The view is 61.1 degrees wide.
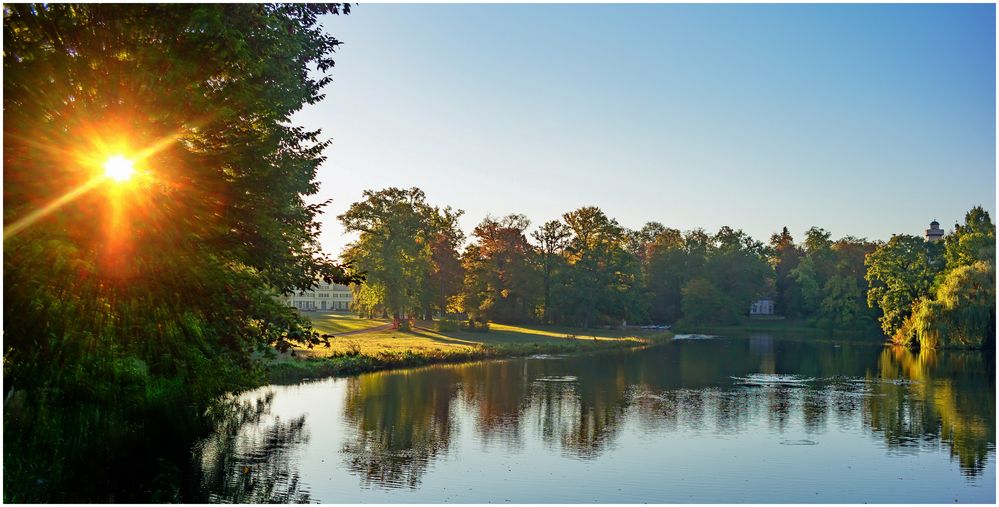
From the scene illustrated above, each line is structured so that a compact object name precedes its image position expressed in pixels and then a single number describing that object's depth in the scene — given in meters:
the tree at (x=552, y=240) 96.94
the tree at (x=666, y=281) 116.56
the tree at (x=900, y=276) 80.81
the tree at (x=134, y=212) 13.56
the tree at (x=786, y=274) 118.94
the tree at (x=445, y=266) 97.75
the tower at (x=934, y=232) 141.50
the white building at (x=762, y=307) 135.50
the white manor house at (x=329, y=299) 183.62
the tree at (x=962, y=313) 64.44
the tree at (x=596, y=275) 91.75
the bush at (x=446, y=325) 78.00
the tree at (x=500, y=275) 93.94
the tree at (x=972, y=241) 73.61
